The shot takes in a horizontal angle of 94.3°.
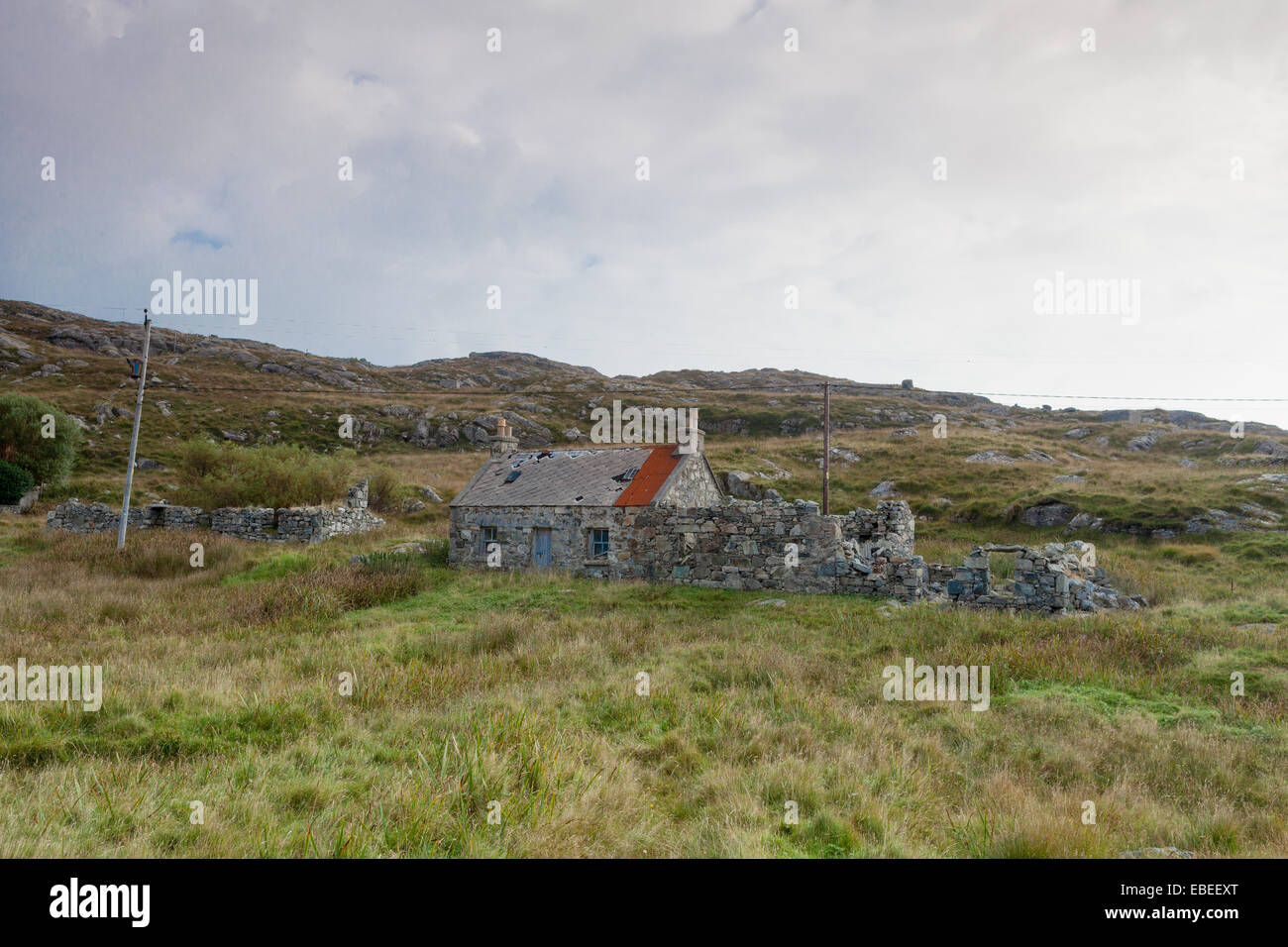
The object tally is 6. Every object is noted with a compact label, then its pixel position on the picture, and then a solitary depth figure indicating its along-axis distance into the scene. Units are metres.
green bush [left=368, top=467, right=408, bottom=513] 32.16
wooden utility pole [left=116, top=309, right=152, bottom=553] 20.09
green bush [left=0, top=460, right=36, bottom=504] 32.09
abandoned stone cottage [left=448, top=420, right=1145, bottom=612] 14.79
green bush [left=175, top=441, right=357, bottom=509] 27.14
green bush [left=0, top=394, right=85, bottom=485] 34.25
